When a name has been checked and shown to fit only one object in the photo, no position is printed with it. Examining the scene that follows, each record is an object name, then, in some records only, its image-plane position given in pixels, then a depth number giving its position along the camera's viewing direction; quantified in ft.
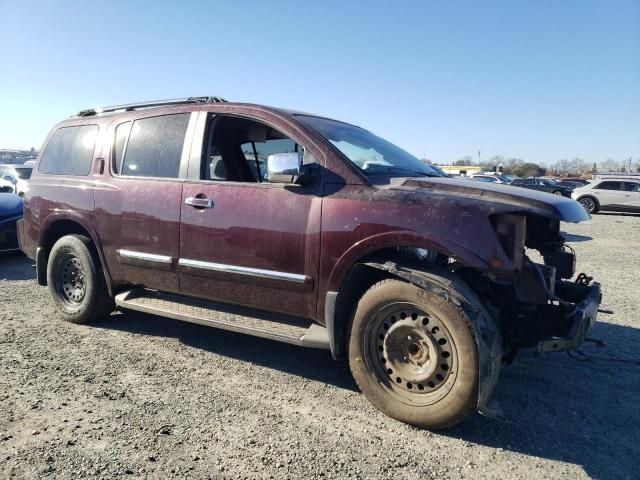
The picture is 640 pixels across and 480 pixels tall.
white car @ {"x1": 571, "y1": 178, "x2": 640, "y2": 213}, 64.39
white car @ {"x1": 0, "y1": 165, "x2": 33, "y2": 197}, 47.34
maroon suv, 9.10
